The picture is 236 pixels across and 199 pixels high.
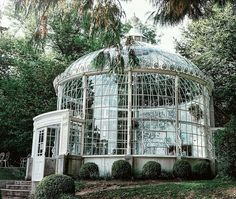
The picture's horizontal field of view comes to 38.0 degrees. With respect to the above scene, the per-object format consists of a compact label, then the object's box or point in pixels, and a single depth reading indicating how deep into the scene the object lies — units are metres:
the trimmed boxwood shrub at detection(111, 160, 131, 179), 12.91
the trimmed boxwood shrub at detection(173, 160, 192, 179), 13.32
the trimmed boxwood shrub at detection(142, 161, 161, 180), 13.00
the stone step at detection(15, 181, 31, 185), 13.86
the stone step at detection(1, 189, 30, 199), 12.49
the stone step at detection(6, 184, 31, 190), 13.38
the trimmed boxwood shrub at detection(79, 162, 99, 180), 13.16
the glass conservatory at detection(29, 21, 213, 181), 13.99
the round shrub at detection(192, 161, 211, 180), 13.79
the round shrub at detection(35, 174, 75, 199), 9.72
